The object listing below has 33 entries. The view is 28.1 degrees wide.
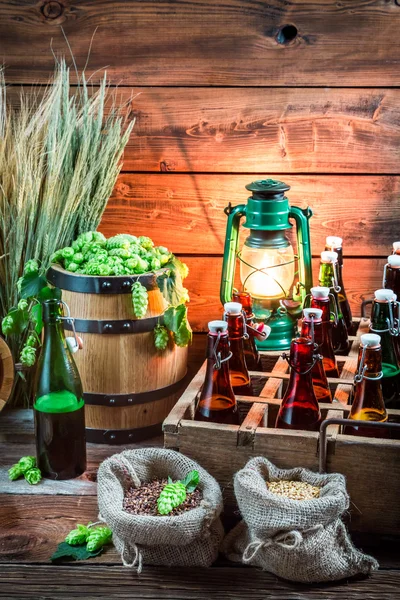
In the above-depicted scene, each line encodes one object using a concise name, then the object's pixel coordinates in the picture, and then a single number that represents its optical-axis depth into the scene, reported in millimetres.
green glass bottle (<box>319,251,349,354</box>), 1620
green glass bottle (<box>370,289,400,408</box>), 1379
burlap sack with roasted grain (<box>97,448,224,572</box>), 1161
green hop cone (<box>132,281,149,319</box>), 1514
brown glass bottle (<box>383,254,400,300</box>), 1568
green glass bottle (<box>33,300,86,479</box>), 1458
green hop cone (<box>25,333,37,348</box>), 1677
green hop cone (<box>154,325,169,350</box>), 1564
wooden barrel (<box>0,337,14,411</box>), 1646
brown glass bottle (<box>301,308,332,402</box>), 1357
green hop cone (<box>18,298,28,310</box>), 1638
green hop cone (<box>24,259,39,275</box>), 1642
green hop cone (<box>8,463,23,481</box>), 1478
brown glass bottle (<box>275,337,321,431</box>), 1296
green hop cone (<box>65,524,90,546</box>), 1263
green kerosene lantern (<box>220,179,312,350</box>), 1666
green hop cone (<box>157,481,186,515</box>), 1203
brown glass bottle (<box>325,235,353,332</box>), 1704
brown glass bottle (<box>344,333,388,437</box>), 1265
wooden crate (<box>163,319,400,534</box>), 1253
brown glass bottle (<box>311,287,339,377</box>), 1453
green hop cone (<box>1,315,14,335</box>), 1649
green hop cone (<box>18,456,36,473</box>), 1483
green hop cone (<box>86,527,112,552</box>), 1244
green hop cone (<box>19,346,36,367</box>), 1657
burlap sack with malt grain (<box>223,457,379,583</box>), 1127
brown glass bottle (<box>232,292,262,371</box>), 1536
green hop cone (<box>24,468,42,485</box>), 1461
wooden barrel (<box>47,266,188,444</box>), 1528
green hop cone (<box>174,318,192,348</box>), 1581
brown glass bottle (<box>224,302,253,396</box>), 1383
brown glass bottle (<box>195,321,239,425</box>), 1310
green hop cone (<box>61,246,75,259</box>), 1604
